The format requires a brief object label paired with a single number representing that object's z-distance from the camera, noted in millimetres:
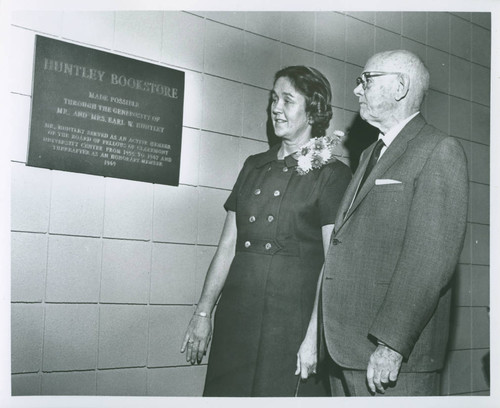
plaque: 1809
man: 1605
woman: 1939
